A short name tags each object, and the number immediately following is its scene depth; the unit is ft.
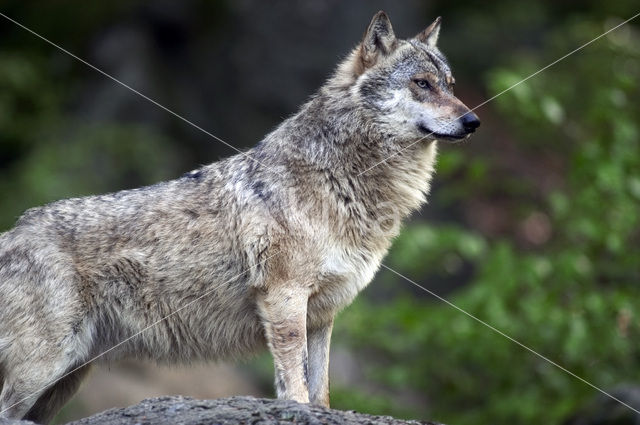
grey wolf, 48.37
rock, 42.60
